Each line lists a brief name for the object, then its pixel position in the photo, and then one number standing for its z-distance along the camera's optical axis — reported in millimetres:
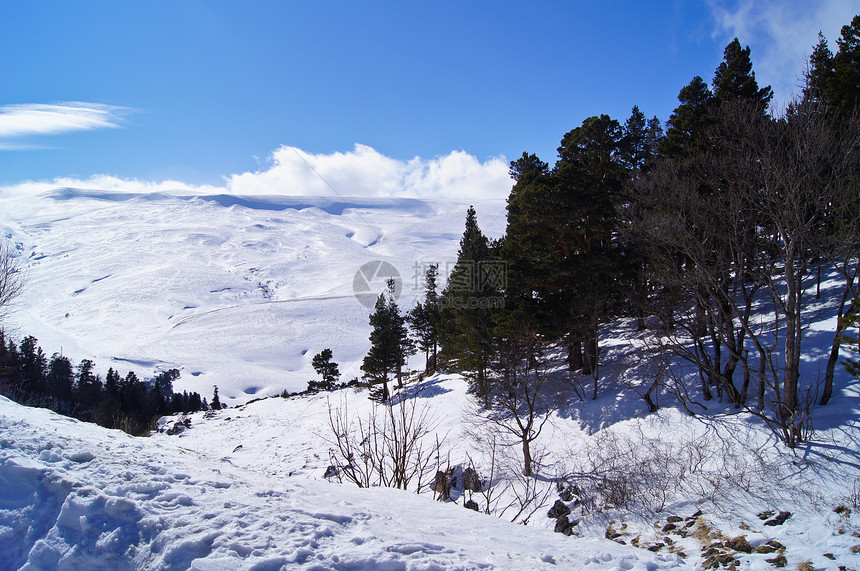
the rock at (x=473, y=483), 12949
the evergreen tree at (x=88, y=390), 48500
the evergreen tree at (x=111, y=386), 51500
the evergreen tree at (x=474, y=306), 21797
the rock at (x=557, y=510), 10734
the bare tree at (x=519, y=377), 16531
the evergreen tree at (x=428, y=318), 39666
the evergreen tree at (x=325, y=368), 46656
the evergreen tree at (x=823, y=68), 14431
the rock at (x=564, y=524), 9538
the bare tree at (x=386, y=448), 7966
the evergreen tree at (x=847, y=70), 14453
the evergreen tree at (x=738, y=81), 17453
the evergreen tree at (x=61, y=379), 49734
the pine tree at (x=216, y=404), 56256
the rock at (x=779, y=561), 5704
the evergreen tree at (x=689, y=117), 18469
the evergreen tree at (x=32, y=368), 47375
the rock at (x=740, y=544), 6523
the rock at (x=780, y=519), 7312
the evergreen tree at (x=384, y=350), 33750
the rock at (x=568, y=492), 11242
